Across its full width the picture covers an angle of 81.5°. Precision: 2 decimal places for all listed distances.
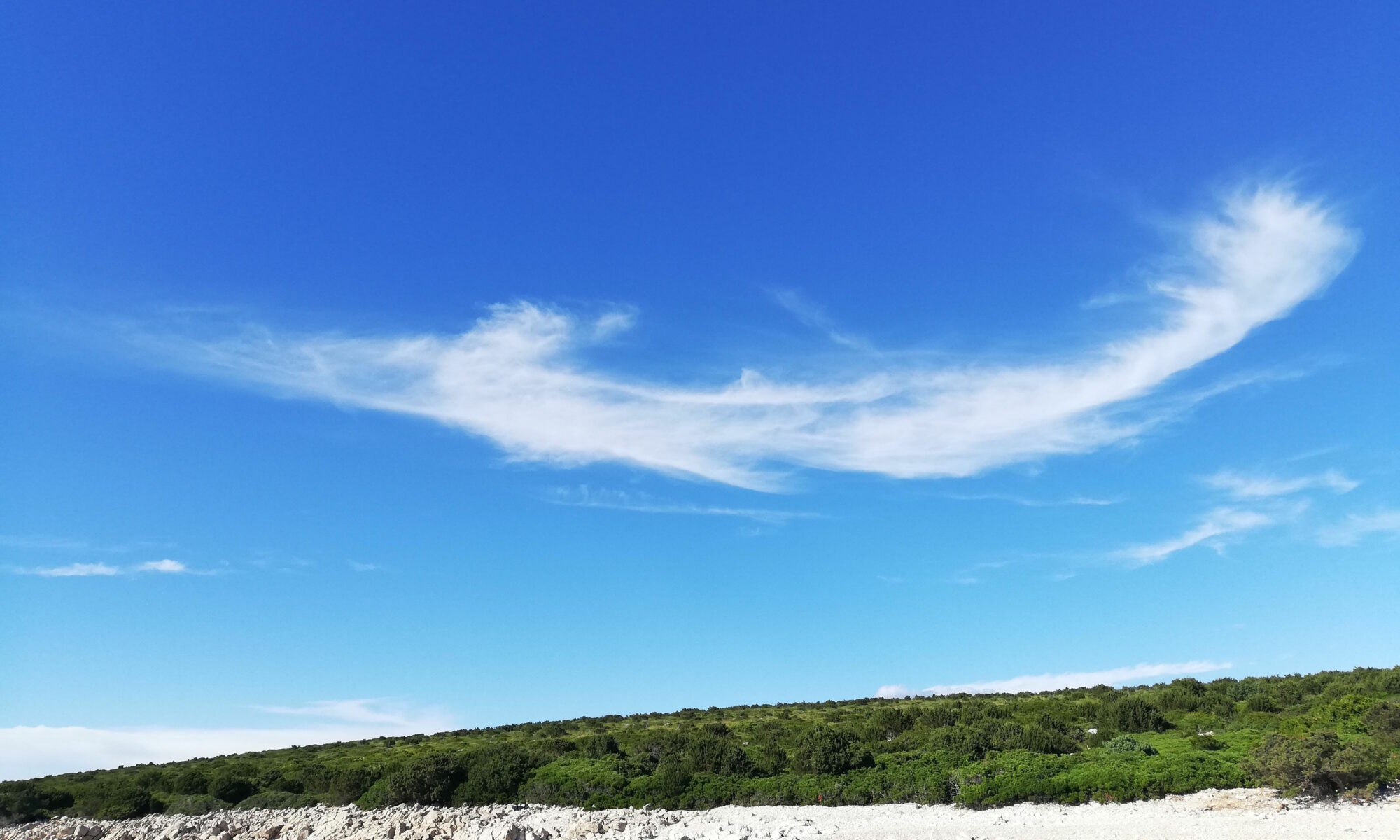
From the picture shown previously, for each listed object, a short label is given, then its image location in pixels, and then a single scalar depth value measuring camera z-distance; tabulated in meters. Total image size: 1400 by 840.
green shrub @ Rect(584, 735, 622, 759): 40.91
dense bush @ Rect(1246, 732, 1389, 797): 21.30
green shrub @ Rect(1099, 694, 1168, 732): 39.78
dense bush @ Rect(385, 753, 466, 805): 33.06
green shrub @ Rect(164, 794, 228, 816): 38.41
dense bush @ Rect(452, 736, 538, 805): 33.28
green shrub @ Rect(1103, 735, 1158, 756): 29.02
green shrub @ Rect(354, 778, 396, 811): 33.19
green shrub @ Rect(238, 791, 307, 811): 37.88
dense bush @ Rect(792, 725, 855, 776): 30.89
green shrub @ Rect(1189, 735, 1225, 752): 29.88
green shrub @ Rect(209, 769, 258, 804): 41.53
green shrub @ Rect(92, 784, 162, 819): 39.56
